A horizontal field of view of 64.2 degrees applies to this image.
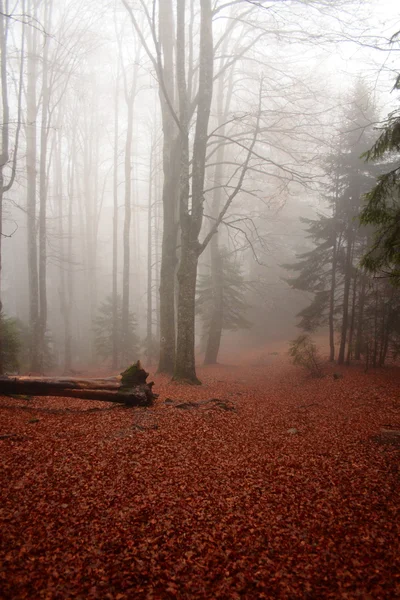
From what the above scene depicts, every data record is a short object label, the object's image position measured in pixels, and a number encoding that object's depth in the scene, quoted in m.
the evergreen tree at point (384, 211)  4.80
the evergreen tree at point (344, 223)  11.95
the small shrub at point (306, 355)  10.93
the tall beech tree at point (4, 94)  8.03
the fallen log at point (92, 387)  5.30
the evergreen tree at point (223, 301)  15.76
